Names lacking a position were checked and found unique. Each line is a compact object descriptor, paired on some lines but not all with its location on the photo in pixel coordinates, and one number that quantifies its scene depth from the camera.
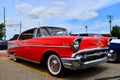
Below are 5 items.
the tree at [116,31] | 29.44
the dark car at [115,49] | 4.00
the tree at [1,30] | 22.89
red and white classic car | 2.81
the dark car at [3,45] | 10.10
